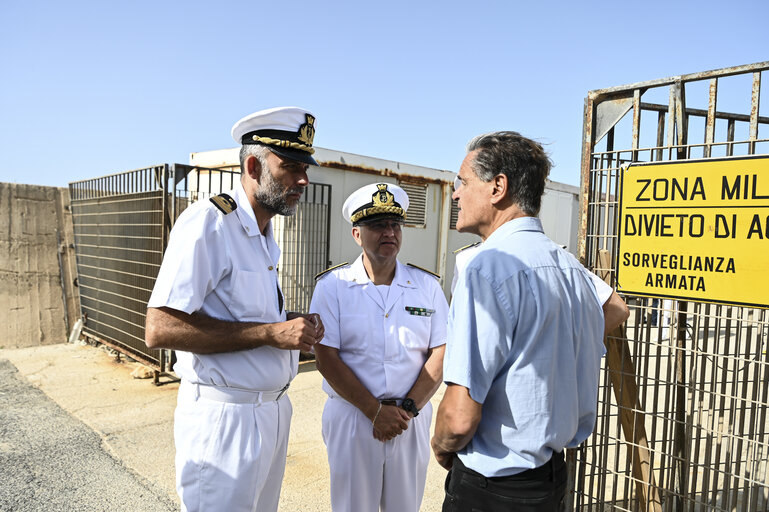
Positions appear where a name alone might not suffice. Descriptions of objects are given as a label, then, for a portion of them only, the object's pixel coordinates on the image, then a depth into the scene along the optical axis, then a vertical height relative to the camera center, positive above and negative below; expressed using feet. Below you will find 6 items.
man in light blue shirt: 5.02 -1.14
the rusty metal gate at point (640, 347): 7.55 -1.55
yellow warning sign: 6.39 +0.22
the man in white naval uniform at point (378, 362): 7.97 -2.07
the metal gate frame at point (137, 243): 19.12 -0.53
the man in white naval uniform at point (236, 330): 6.22 -1.24
